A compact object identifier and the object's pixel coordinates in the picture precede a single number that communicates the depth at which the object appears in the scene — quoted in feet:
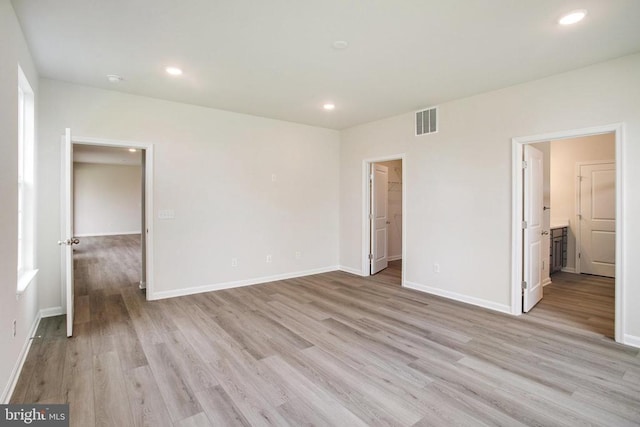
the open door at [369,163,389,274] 19.12
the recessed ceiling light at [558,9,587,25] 7.52
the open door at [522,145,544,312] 12.40
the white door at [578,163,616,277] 18.01
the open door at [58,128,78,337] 10.10
